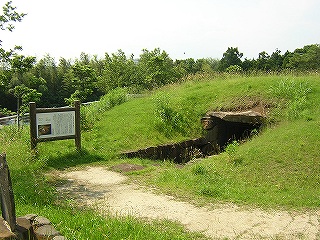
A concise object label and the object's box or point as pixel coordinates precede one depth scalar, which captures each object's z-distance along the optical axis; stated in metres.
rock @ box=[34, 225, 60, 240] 4.00
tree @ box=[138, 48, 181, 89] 34.34
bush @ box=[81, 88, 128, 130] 13.24
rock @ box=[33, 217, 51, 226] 4.29
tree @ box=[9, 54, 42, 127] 16.63
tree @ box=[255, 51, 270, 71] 47.31
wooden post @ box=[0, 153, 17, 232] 3.80
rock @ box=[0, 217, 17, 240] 3.67
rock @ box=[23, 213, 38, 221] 4.37
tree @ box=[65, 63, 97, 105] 29.50
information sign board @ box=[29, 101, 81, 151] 9.60
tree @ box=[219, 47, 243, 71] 53.78
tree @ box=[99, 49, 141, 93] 36.09
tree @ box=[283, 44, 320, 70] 43.81
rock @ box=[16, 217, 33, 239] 3.88
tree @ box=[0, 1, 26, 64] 9.27
